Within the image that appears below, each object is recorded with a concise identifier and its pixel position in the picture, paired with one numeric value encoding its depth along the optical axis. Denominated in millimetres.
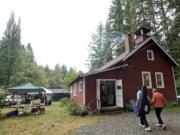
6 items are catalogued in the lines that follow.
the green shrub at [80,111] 12588
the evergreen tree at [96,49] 34941
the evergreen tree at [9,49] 33219
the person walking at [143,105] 7457
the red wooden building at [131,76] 14156
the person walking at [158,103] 7684
